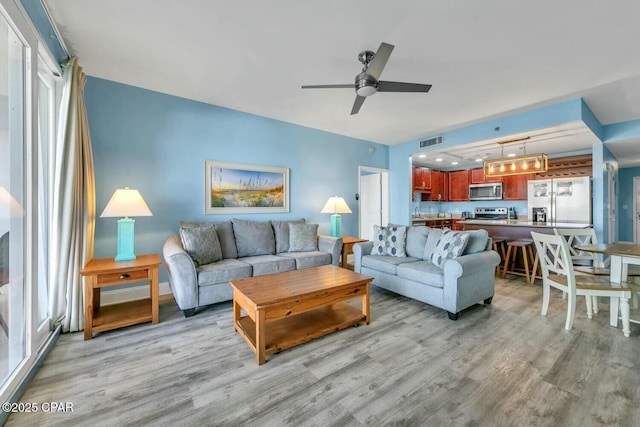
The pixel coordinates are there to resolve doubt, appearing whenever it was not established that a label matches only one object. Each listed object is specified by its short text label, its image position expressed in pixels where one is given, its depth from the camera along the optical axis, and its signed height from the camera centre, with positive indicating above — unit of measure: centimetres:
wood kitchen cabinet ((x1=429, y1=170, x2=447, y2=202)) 752 +90
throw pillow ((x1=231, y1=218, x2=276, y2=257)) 358 -32
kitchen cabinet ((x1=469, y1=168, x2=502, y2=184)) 700 +109
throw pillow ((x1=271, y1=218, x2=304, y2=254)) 388 -30
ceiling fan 213 +120
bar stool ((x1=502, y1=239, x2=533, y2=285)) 398 -66
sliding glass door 156 +6
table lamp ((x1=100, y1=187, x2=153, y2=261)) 251 +3
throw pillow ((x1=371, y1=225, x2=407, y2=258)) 358 -35
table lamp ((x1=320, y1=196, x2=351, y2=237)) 447 +10
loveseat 265 -58
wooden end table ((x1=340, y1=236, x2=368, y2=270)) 425 -54
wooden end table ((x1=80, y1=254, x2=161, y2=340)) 225 -68
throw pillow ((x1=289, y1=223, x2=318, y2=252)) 393 -35
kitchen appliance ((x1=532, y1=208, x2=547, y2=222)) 587 +6
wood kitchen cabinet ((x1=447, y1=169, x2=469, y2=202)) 747 +92
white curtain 231 +0
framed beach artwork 373 +43
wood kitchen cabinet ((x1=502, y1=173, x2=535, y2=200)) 639 +77
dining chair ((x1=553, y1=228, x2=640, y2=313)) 275 -58
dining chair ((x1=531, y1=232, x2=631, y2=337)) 230 -64
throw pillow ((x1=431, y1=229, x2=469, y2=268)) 287 -35
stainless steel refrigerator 520 +37
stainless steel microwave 672 +68
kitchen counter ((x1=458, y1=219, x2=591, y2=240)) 422 -20
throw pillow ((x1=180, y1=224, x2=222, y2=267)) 303 -35
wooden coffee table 200 -76
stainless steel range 697 +10
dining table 238 -45
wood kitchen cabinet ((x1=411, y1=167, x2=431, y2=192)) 698 +104
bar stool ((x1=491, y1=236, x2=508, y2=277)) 431 -54
